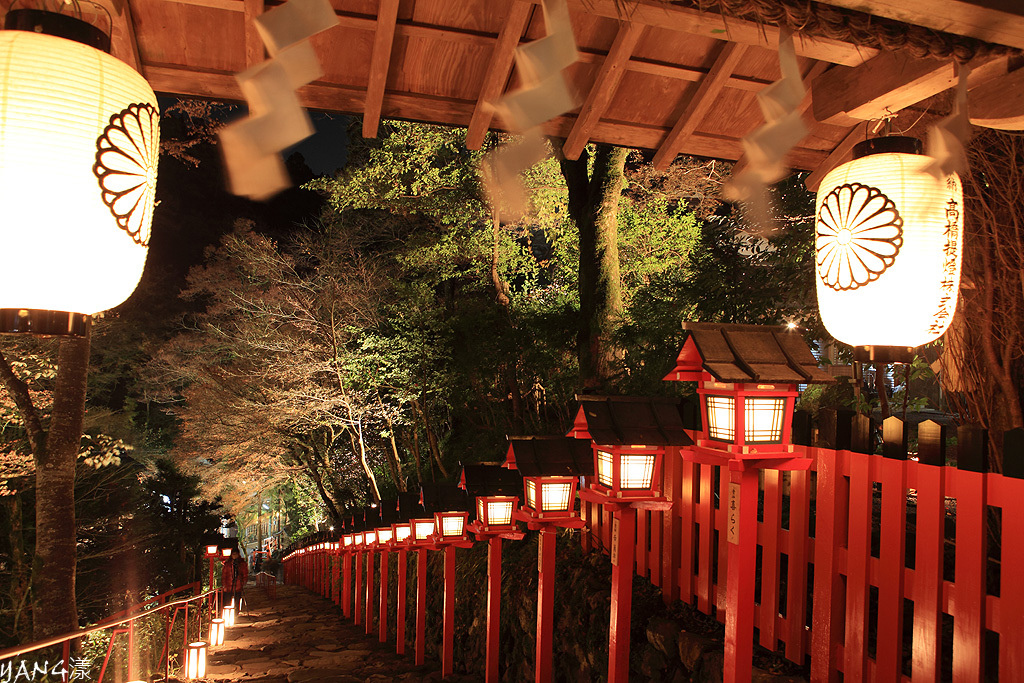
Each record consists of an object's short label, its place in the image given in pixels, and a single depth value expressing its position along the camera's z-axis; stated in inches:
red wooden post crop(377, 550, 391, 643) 469.7
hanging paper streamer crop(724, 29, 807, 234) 85.9
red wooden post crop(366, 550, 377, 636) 536.7
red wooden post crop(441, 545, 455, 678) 326.6
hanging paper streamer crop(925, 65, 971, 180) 91.0
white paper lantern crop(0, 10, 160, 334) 78.7
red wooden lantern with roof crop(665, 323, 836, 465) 132.0
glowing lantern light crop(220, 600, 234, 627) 580.8
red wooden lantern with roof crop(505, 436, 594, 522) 217.6
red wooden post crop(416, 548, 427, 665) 377.1
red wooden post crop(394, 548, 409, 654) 406.6
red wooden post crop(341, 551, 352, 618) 653.3
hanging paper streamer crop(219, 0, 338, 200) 64.7
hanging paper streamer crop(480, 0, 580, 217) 74.4
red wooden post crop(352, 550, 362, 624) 590.9
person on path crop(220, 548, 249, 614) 685.9
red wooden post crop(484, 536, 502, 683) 277.4
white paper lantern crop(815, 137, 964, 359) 115.9
